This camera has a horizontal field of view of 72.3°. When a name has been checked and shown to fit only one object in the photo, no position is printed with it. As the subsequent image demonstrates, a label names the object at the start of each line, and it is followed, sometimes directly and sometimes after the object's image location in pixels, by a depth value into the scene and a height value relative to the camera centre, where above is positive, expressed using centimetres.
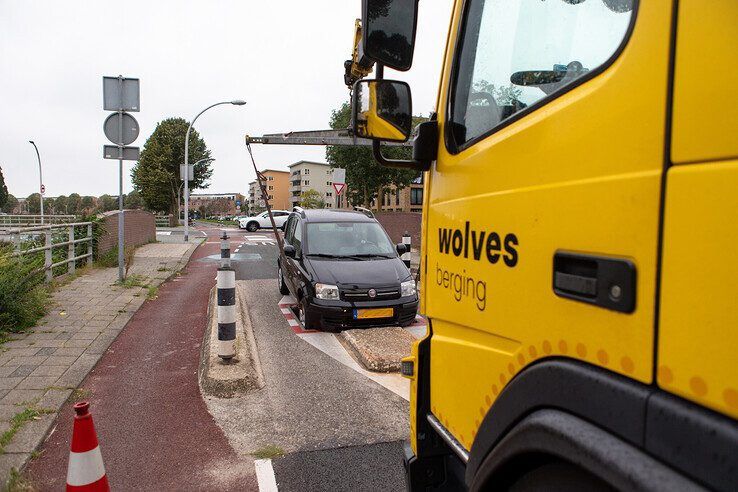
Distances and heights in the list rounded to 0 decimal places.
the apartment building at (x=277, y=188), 12248 +732
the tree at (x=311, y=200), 5249 +205
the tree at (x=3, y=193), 6425 +259
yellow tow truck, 92 -4
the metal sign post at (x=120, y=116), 906 +180
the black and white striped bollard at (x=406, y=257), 1015 -74
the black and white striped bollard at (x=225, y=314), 483 -94
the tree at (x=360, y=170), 3419 +336
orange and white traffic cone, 234 -112
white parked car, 3653 -39
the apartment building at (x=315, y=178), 11394 +924
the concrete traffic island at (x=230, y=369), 445 -144
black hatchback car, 655 -77
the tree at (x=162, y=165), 4962 +503
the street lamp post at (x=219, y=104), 2225 +500
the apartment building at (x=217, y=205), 11444 +271
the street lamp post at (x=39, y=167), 3496 +325
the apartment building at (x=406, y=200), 6361 +259
